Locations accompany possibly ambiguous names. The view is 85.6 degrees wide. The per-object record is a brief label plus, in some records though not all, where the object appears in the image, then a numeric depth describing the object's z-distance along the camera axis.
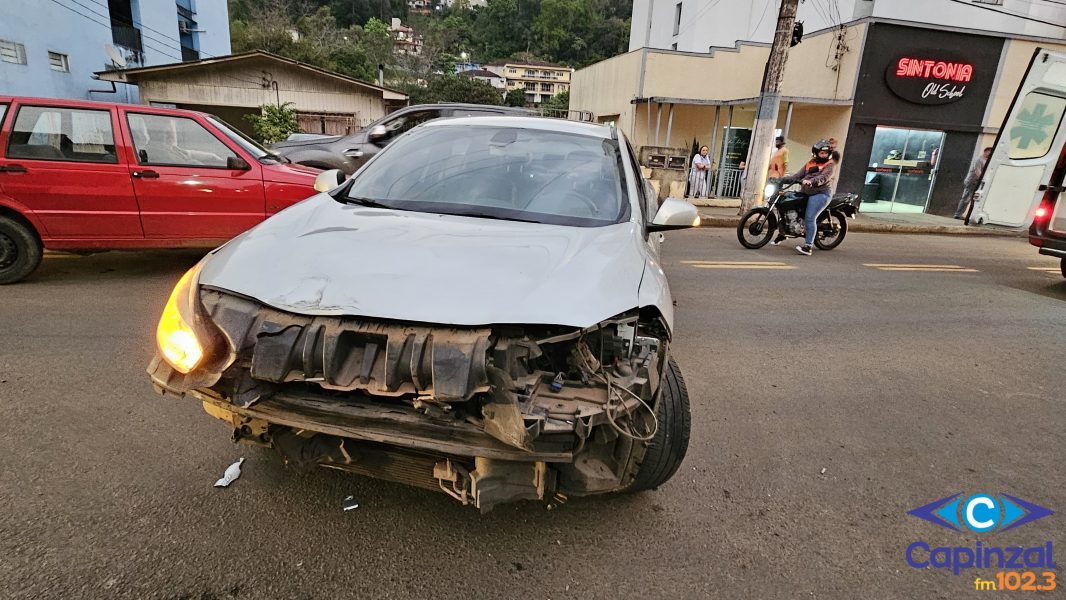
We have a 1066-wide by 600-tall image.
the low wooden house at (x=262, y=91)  20.19
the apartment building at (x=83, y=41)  19.05
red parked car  5.28
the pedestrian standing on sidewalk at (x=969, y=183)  15.26
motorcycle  9.33
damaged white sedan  1.92
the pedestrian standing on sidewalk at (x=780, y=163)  12.64
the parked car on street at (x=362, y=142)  9.75
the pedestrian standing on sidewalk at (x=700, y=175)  15.32
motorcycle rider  8.64
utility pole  11.49
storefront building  15.31
